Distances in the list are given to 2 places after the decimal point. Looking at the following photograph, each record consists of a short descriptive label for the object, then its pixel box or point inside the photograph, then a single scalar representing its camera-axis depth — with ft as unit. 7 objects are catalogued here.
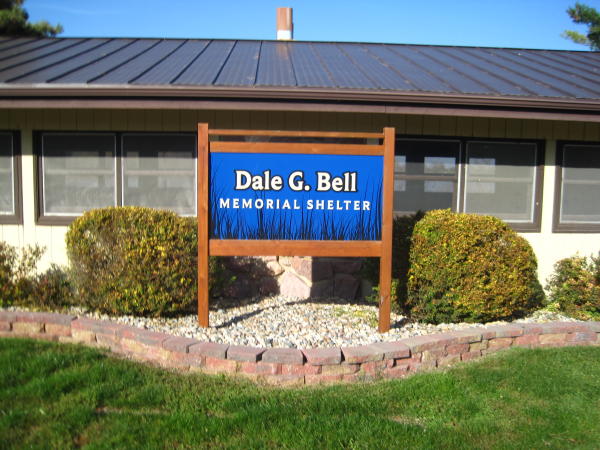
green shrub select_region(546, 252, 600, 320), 19.74
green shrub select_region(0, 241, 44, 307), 18.28
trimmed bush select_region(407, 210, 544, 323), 16.70
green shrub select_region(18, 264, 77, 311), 18.21
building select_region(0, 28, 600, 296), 20.20
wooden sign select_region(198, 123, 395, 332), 15.84
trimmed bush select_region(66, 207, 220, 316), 16.76
